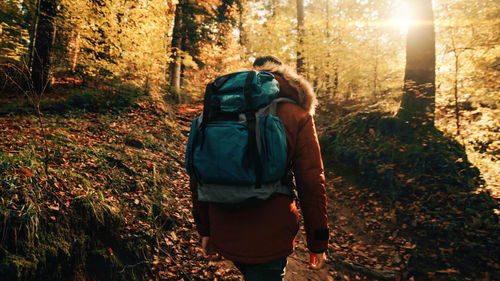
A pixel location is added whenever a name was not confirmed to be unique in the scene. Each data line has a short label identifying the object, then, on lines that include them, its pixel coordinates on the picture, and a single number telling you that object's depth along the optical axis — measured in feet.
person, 4.89
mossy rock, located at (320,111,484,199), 15.48
